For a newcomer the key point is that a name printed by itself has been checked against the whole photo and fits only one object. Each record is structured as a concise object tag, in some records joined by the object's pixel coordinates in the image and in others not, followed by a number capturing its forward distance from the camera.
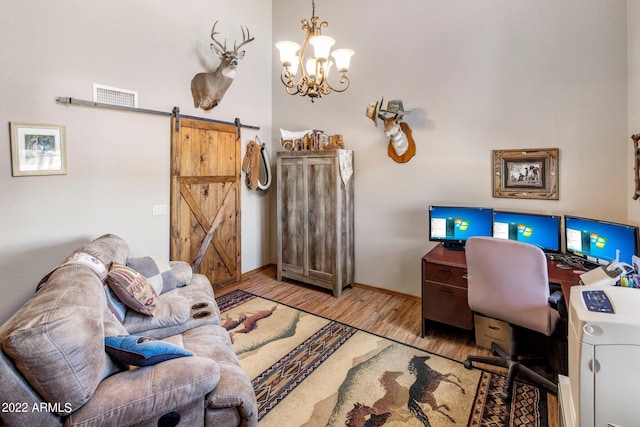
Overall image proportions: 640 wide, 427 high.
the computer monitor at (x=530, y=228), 2.81
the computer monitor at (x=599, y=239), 2.21
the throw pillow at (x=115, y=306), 2.04
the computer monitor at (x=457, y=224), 3.19
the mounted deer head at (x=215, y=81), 3.83
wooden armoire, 4.02
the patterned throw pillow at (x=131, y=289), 2.13
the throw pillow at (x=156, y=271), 2.60
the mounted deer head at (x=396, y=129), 3.48
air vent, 3.09
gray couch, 1.19
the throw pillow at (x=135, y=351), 1.47
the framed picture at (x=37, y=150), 2.62
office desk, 2.86
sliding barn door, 3.83
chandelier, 2.41
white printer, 1.28
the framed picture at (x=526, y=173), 3.04
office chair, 2.15
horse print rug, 2.06
